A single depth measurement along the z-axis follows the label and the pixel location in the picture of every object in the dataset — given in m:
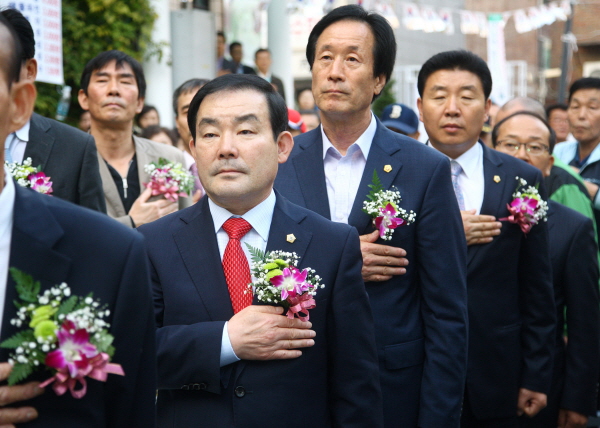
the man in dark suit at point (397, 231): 3.62
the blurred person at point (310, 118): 9.32
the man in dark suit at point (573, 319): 5.16
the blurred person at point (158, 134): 7.94
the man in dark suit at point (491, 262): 4.40
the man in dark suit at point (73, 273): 1.98
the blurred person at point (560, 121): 11.30
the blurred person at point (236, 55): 12.86
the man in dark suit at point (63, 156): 4.16
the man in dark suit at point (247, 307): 2.83
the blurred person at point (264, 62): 12.46
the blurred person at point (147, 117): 9.27
